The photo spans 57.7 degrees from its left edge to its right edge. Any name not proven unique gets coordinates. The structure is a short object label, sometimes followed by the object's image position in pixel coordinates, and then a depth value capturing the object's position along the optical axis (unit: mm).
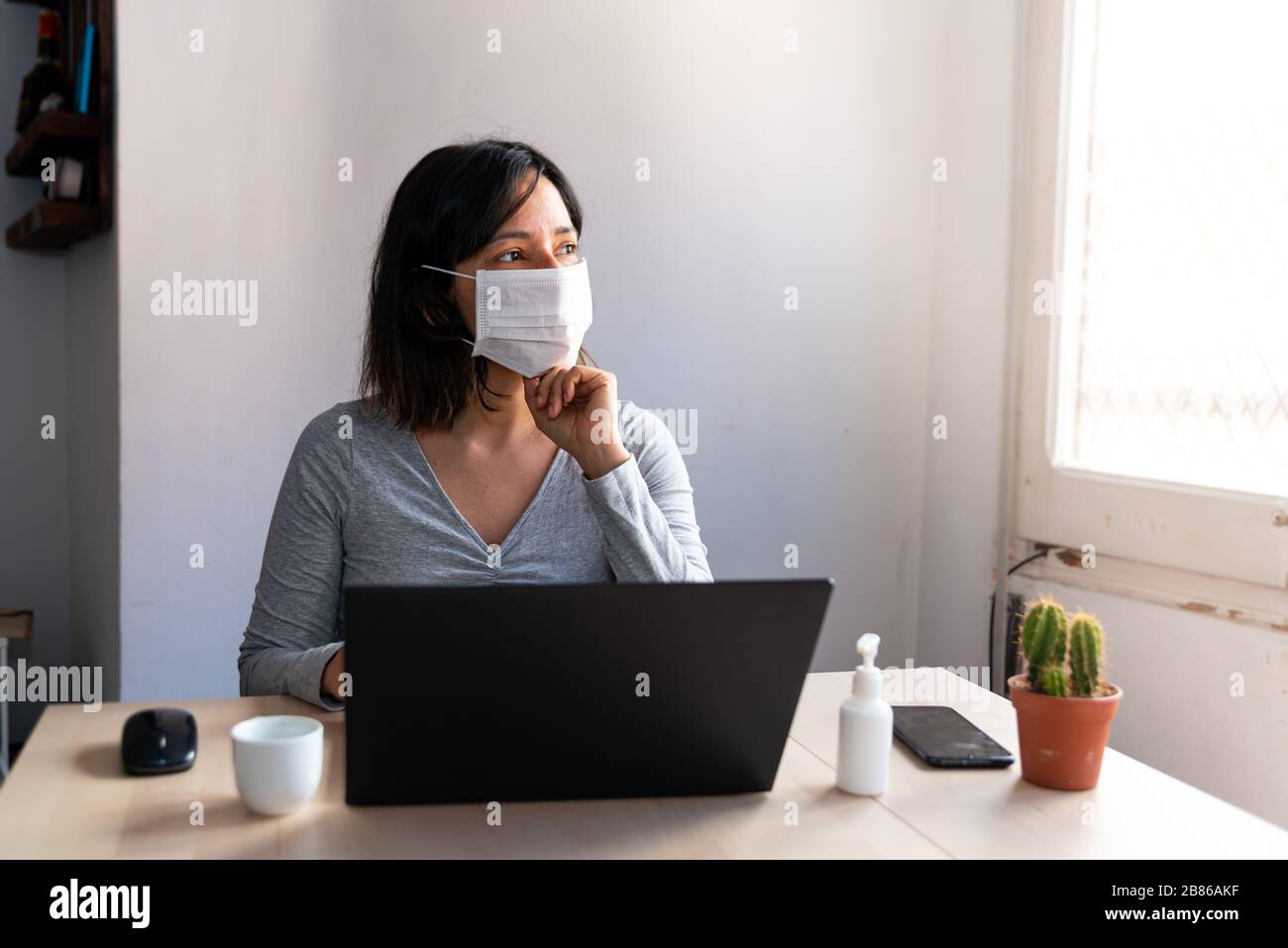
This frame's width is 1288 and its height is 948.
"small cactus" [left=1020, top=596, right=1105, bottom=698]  1143
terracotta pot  1142
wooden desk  988
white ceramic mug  1024
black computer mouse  1143
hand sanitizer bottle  1131
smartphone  1224
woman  1619
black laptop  955
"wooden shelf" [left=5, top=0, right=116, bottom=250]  2213
